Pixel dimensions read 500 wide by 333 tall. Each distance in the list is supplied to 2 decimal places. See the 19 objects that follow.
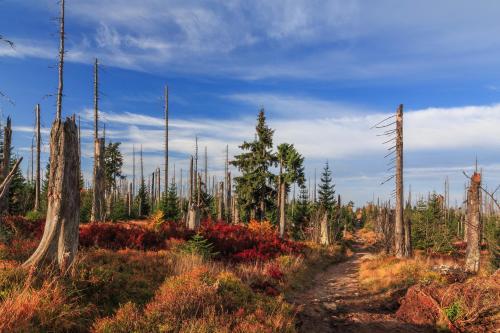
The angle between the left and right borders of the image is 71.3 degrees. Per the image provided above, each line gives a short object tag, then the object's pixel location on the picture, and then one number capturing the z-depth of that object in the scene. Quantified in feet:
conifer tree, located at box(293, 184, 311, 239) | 136.05
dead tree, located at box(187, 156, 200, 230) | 62.90
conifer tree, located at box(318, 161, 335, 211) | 136.26
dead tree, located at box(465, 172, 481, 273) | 52.75
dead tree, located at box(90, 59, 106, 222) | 67.41
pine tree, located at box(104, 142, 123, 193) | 151.94
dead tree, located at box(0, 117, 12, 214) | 48.37
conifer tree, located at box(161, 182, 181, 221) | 110.93
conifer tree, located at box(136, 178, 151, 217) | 145.48
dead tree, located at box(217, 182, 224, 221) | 127.81
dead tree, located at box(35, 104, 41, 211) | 89.66
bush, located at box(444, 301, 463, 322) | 28.14
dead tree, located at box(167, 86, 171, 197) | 109.91
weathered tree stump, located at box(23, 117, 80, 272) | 25.98
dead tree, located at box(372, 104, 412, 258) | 60.64
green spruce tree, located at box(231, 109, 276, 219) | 111.45
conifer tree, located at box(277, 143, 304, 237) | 106.83
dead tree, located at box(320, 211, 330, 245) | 101.91
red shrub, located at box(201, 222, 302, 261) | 52.05
